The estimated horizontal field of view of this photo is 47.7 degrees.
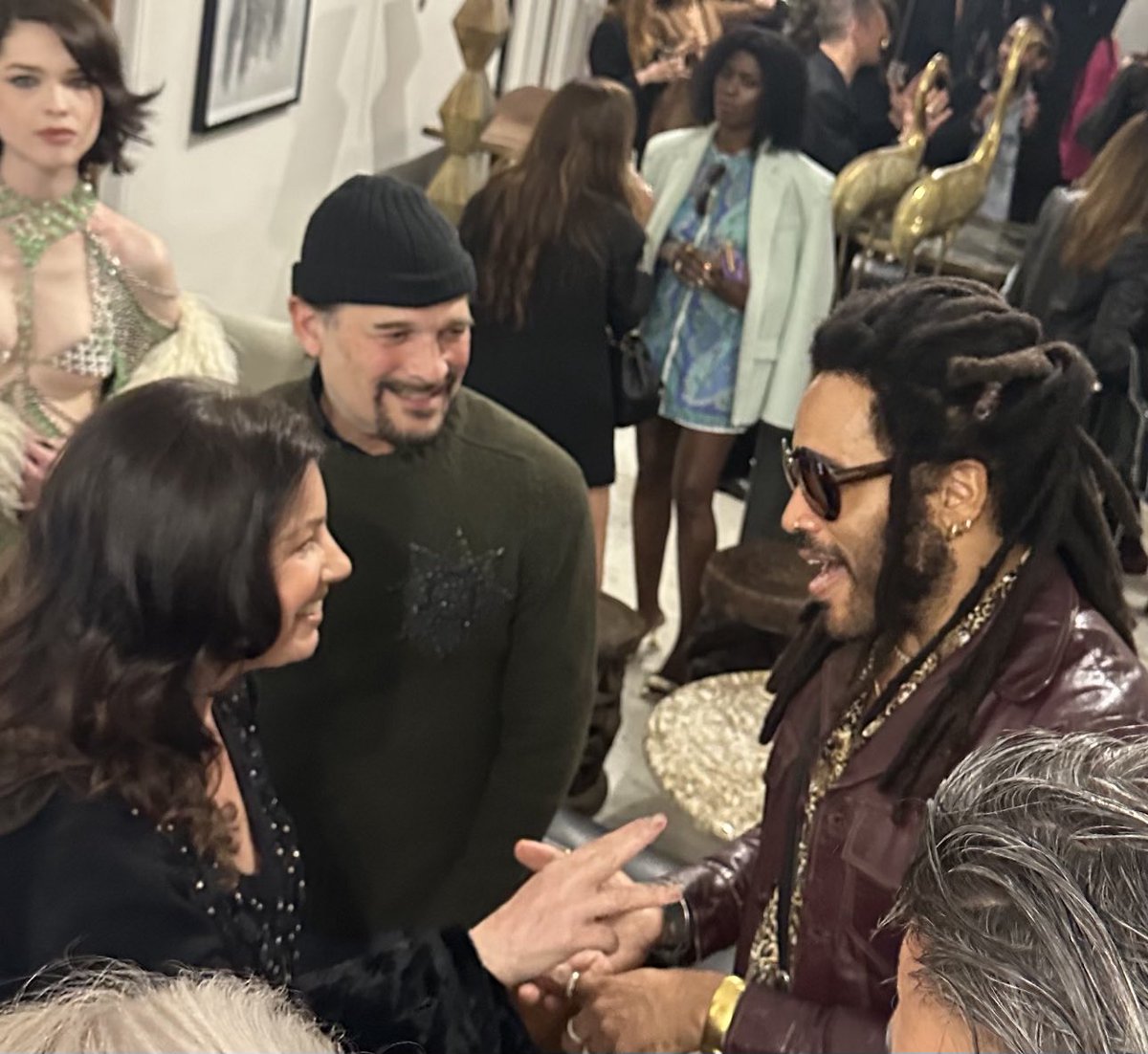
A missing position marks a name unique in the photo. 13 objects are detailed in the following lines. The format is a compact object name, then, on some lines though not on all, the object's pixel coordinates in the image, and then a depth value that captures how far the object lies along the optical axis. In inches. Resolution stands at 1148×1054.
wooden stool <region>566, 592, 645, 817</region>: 127.2
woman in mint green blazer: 142.5
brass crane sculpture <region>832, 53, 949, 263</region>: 149.2
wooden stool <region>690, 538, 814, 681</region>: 134.1
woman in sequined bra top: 86.7
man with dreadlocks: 53.9
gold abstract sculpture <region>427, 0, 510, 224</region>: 176.1
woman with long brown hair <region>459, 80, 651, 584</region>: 130.6
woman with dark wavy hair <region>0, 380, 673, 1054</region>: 48.6
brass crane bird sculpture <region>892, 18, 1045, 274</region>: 153.3
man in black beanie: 74.3
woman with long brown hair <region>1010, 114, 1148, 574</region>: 138.5
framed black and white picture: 133.0
